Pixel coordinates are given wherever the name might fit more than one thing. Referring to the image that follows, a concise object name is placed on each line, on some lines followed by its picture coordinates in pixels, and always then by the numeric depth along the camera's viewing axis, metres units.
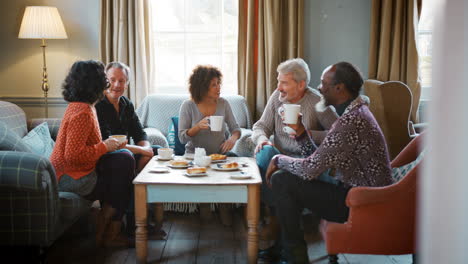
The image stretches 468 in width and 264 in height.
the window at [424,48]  4.42
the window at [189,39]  4.29
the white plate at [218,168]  2.59
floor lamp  3.76
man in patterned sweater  2.12
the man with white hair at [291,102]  3.00
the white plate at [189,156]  2.92
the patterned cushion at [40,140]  2.96
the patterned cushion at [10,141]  2.56
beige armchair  3.54
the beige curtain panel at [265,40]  4.10
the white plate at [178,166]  2.62
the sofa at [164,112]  3.90
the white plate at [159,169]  2.54
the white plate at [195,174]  2.45
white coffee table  2.32
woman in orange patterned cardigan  2.49
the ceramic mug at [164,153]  2.85
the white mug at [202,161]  2.66
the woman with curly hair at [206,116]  3.15
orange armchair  1.97
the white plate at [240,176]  2.40
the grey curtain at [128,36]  4.03
